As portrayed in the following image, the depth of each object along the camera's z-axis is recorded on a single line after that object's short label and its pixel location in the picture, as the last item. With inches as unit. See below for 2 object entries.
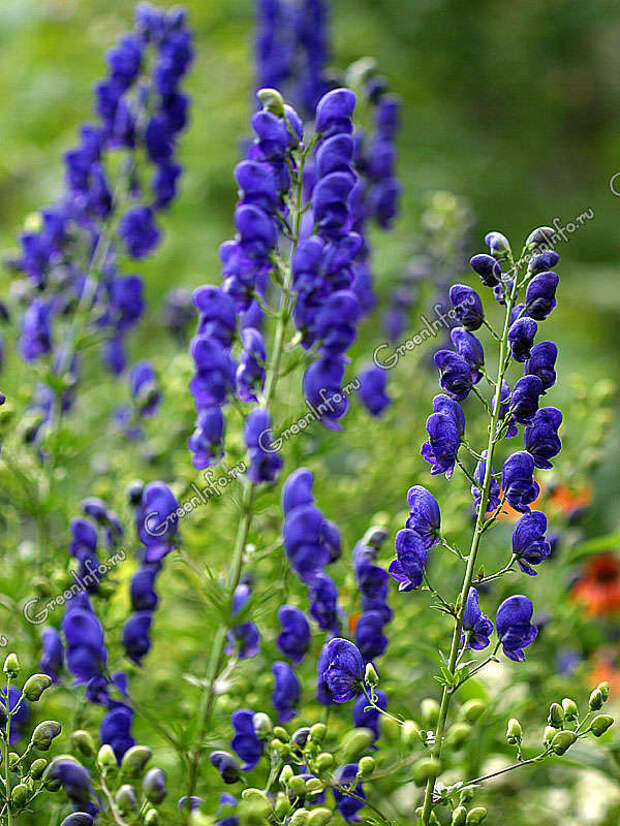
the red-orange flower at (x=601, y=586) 147.7
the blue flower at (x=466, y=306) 116.6
